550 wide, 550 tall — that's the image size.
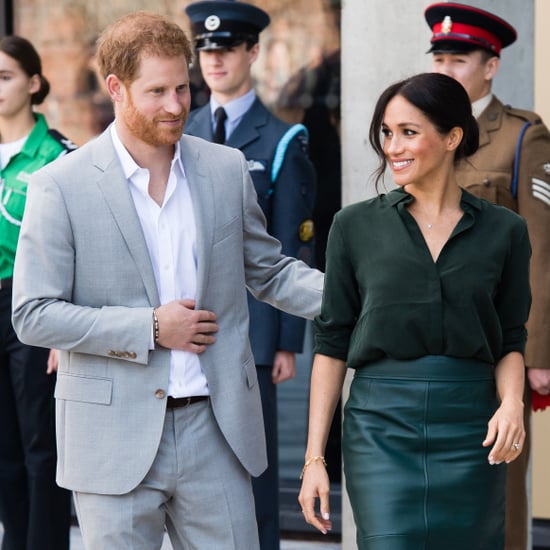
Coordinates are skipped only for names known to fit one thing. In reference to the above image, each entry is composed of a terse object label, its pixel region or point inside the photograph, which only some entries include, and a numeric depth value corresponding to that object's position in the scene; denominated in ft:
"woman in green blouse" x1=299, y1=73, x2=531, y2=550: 21.76
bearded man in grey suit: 22.77
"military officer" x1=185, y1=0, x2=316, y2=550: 32.48
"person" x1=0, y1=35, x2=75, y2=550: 33.24
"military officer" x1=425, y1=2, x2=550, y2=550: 29.71
